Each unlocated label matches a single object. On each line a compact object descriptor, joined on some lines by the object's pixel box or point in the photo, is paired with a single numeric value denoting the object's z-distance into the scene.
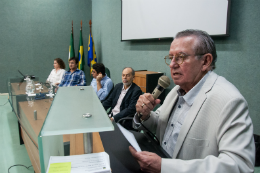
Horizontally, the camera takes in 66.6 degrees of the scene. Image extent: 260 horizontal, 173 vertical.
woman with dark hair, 4.81
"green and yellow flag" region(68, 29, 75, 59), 6.01
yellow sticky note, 0.65
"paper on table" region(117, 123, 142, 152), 0.88
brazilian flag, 6.07
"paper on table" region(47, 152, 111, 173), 0.67
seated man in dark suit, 2.49
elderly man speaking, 0.76
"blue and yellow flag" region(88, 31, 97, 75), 5.82
